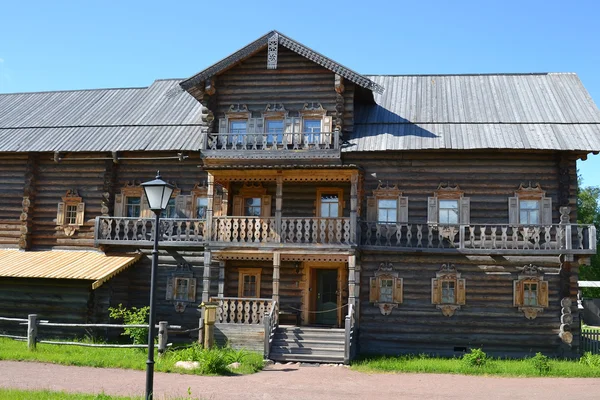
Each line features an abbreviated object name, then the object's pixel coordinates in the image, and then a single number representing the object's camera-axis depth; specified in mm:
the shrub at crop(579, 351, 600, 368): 19625
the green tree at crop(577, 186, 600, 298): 58000
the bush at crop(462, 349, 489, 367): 19248
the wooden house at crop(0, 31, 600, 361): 21812
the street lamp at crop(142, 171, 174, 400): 10898
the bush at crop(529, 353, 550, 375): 18844
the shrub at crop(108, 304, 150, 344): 20859
